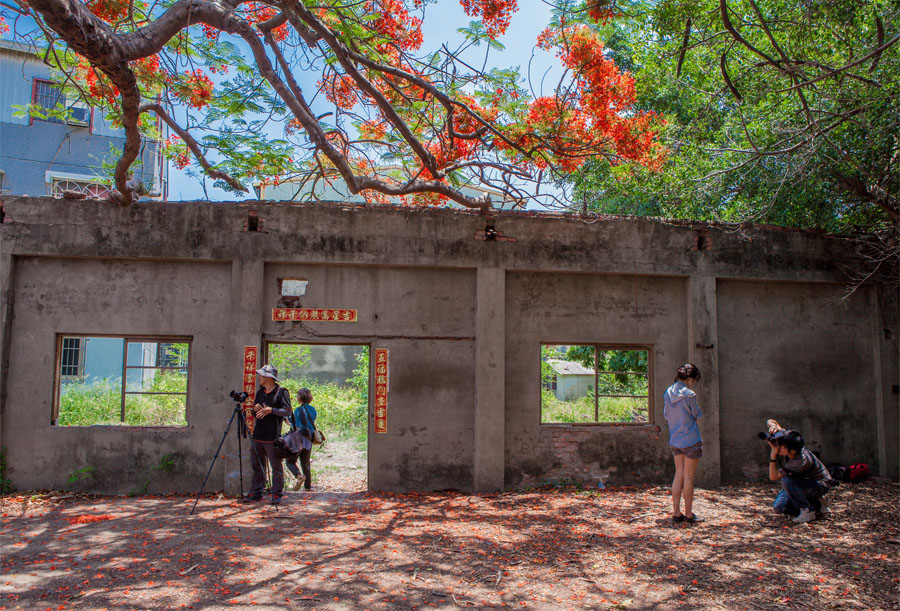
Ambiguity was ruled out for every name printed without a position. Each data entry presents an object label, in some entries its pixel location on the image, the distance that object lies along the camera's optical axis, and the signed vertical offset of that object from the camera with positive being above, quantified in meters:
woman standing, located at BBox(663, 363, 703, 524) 6.18 -0.75
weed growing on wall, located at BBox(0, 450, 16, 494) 7.21 -1.60
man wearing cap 6.81 -0.82
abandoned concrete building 7.48 +0.40
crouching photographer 6.34 -1.21
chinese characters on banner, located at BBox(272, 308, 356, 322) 7.79 +0.49
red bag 8.34 -1.52
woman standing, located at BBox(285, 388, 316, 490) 7.69 -0.91
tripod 6.85 -0.85
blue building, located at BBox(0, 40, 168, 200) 14.01 +4.90
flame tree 6.48 +3.25
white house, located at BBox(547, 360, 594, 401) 13.83 -0.57
